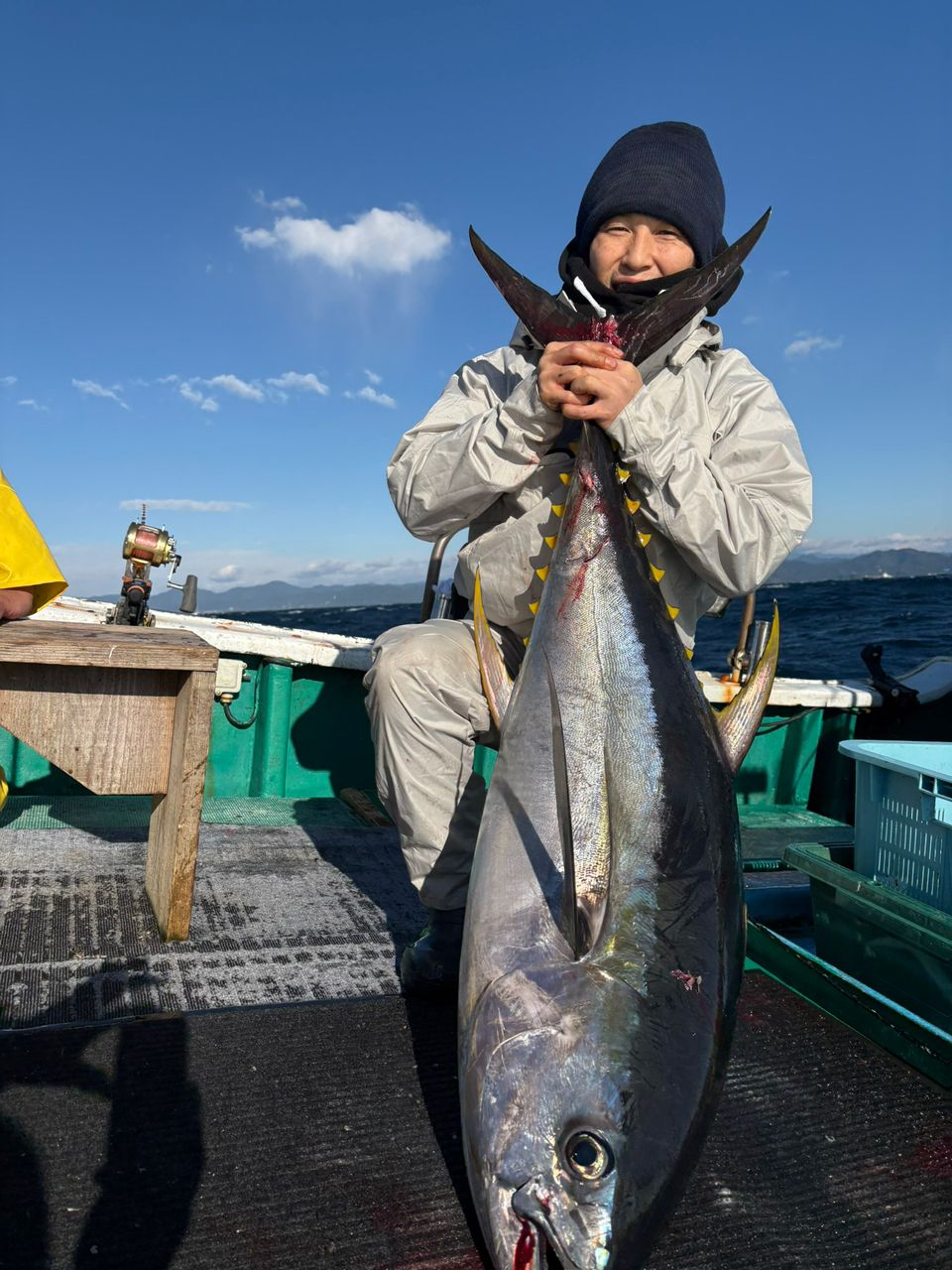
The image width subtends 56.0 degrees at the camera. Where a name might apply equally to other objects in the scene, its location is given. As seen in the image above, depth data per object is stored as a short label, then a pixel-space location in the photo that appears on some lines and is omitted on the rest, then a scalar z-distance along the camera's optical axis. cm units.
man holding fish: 219
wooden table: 233
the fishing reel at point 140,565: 379
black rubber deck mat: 141
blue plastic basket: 236
